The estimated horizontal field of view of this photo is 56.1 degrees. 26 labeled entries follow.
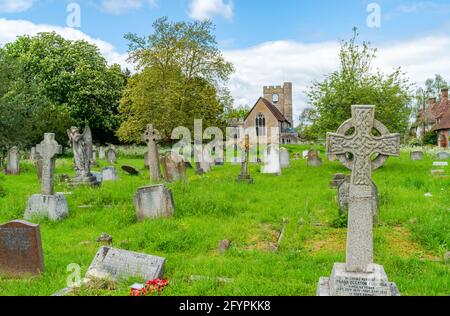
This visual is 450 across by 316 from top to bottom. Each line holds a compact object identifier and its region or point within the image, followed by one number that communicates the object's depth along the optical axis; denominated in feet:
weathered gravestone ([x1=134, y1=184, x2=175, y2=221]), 32.73
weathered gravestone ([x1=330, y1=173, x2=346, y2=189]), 47.67
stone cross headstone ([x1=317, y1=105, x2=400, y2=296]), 17.17
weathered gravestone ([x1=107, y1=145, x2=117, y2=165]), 93.15
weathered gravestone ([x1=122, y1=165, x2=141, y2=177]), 65.72
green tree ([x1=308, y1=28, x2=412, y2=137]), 70.38
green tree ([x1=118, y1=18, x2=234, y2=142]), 114.32
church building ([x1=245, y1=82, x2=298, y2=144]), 204.54
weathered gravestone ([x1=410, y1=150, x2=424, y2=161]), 92.44
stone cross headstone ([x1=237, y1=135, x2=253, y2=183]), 53.11
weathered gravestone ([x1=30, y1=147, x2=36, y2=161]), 97.03
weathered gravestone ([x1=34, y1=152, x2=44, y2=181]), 57.62
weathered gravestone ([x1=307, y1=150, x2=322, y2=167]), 75.46
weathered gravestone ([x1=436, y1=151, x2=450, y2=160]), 92.37
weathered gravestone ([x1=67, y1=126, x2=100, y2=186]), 48.95
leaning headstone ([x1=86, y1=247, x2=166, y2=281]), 21.08
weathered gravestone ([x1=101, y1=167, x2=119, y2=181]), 57.00
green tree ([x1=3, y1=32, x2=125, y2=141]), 136.26
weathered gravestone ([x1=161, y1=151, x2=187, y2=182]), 50.93
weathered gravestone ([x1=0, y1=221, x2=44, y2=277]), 22.58
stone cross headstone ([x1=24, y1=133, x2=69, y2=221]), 34.35
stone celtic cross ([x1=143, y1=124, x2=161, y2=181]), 54.95
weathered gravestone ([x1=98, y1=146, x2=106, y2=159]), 114.32
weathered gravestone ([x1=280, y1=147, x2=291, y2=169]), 71.92
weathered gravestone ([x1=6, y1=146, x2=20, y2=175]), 65.87
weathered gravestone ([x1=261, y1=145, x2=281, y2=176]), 62.85
